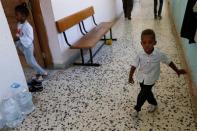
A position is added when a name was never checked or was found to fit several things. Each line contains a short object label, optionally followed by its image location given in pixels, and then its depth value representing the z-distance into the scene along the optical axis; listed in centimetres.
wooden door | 308
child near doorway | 267
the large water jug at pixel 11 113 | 218
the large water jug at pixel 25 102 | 233
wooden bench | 321
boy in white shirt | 176
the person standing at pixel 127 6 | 622
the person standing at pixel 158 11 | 584
